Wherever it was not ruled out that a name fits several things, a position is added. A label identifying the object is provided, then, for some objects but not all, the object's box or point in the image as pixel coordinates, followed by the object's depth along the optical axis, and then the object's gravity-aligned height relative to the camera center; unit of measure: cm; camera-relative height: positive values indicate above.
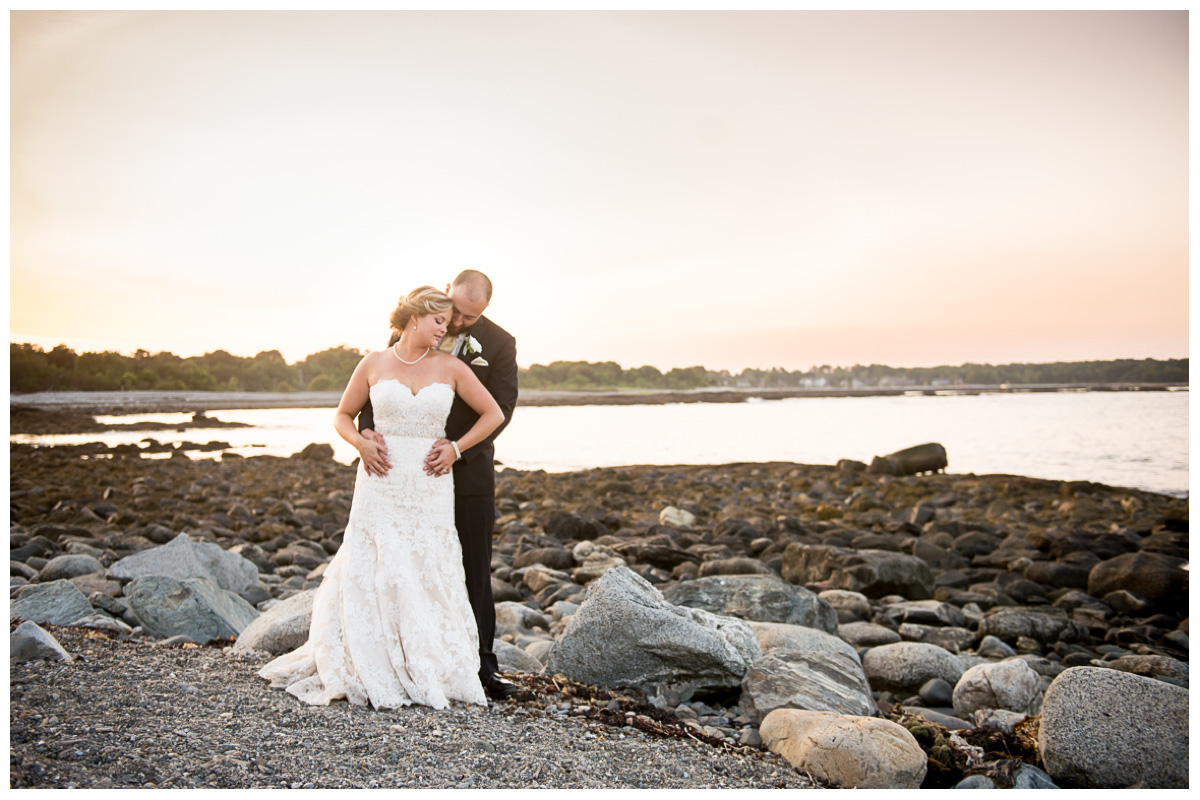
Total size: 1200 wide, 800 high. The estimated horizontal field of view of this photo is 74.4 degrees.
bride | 515 -112
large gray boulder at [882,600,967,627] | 972 -282
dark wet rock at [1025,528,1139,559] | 1373 -280
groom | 539 -48
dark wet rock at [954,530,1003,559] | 1401 -283
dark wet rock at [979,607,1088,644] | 909 -279
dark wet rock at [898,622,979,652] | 896 -287
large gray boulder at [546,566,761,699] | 601 -200
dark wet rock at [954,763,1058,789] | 500 -258
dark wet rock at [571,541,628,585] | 1132 -265
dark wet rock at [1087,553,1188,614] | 1030 -258
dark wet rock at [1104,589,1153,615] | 1016 -281
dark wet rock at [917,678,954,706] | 712 -278
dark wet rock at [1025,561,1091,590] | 1146 -277
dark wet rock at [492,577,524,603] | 1016 -265
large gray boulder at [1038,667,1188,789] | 518 -232
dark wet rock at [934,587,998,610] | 1066 -287
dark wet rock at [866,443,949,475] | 2766 -263
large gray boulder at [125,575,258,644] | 703 -200
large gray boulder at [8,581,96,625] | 676 -187
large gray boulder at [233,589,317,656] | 612 -191
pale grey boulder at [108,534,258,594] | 904 -206
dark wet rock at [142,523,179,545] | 1333 -246
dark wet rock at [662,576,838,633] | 835 -228
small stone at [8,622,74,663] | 533 -174
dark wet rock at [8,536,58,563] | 1037 -219
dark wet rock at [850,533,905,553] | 1416 -282
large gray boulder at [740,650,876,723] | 580 -228
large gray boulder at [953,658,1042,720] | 682 -264
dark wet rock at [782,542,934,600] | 1091 -262
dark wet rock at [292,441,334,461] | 3005 -246
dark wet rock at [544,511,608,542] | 1498 -267
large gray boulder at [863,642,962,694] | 750 -269
